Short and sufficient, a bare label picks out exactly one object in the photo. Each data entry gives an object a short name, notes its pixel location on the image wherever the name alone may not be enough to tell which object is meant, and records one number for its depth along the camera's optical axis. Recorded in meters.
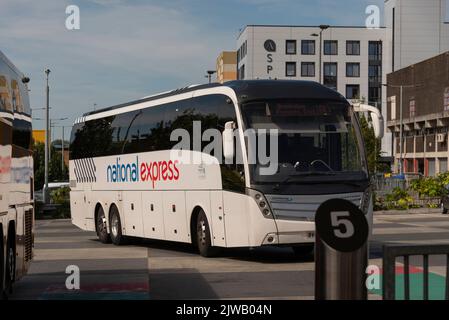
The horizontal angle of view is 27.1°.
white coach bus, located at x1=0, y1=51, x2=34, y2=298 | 10.23
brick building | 79.00
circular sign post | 6.16
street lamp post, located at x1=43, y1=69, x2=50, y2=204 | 52.65
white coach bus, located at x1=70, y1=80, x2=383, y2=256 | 16.08
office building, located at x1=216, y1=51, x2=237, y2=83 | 134.88
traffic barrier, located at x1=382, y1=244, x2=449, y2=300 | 6.51
